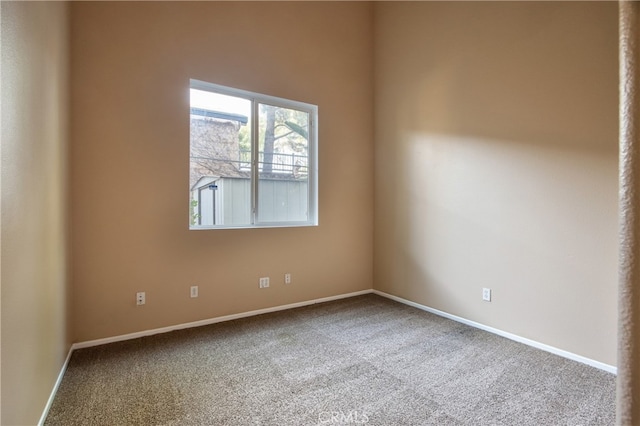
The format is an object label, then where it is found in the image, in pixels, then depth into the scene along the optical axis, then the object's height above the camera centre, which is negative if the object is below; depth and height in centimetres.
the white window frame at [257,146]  327 +73
